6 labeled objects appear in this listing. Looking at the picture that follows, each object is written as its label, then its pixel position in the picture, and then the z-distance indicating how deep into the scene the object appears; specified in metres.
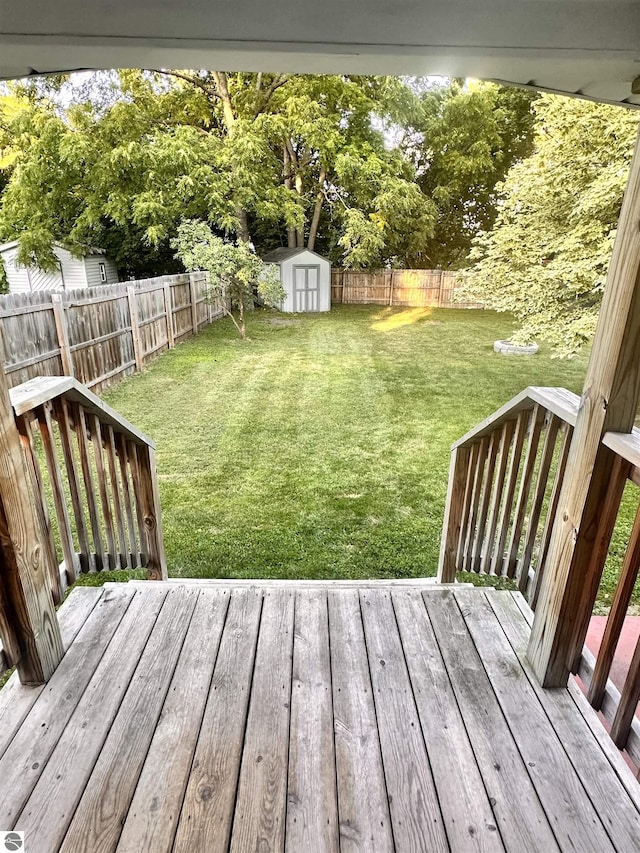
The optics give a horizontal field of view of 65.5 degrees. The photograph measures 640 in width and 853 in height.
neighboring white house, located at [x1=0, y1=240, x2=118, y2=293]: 13.99
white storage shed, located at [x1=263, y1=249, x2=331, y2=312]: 14.06
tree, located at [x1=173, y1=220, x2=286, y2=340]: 9.48
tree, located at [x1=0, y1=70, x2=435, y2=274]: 12.08
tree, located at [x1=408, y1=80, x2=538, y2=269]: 16.14
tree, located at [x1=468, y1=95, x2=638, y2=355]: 5.31
